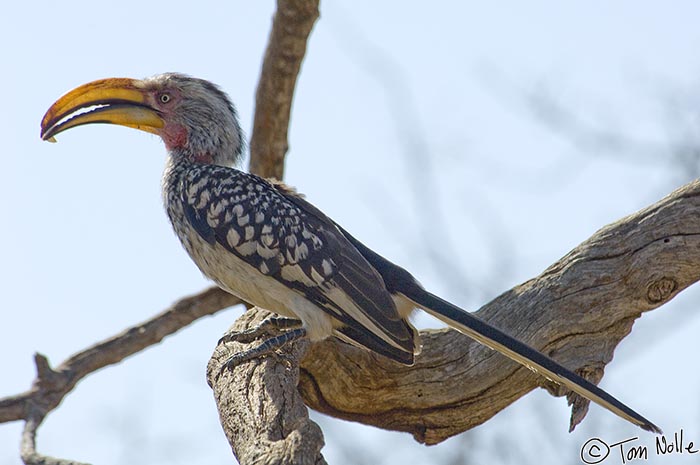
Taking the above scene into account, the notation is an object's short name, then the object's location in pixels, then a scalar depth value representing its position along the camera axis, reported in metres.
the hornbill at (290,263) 9.50
